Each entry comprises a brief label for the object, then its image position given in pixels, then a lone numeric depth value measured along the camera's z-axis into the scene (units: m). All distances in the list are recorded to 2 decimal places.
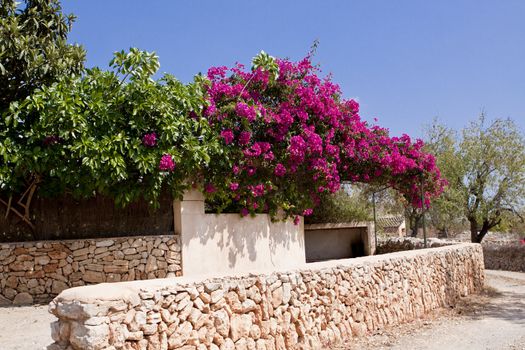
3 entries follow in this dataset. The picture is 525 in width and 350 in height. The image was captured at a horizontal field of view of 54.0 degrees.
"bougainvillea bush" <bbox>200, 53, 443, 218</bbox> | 11.57
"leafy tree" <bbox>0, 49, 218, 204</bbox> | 9.81
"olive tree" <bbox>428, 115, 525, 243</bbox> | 24.22
